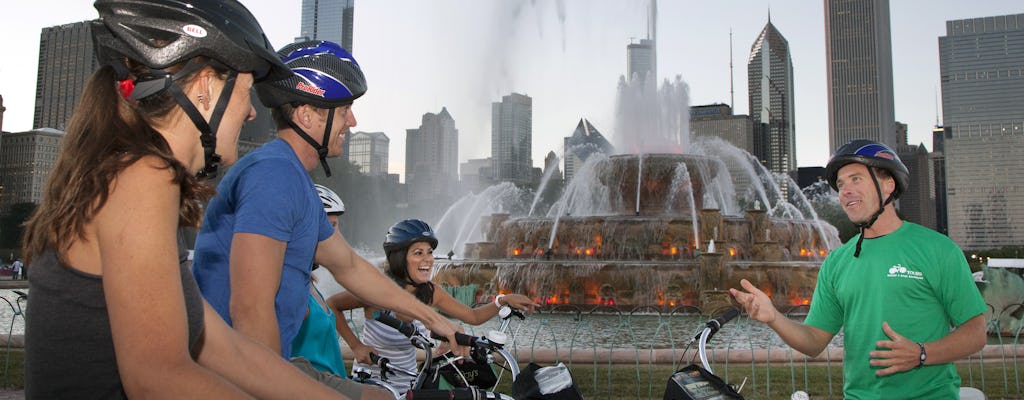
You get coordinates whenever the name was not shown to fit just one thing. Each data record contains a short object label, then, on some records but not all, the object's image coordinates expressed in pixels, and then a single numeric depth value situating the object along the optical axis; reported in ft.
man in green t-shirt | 11.35
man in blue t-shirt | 7.91
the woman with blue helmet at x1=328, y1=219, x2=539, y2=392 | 15.06
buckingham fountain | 66.03
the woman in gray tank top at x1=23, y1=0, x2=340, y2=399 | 4.73
